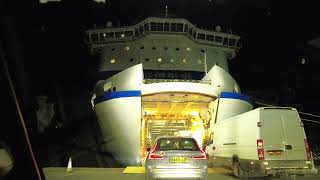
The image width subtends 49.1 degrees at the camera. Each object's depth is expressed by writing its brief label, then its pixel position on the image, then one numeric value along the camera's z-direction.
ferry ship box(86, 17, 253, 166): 16.27
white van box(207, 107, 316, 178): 9.30
